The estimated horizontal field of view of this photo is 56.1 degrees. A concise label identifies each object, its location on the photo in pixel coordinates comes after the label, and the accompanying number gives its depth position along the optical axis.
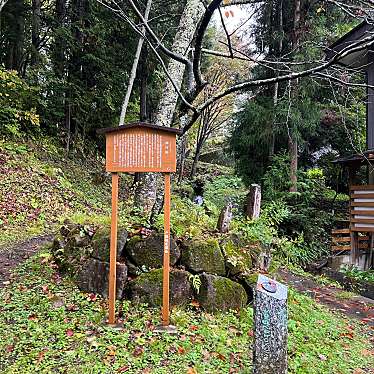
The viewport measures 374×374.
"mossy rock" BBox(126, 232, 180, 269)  4.91
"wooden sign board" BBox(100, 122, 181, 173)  4.23
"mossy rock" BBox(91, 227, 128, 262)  4.95
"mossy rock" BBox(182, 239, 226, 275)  4.92
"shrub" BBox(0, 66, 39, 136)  11.36
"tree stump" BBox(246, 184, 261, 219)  7.22
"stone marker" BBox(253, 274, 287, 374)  3.54
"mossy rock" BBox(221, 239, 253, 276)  5.16
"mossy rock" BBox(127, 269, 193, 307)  4.65
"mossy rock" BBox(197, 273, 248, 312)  4.76
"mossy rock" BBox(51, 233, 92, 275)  5.24
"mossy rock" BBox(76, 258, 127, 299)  4.69
